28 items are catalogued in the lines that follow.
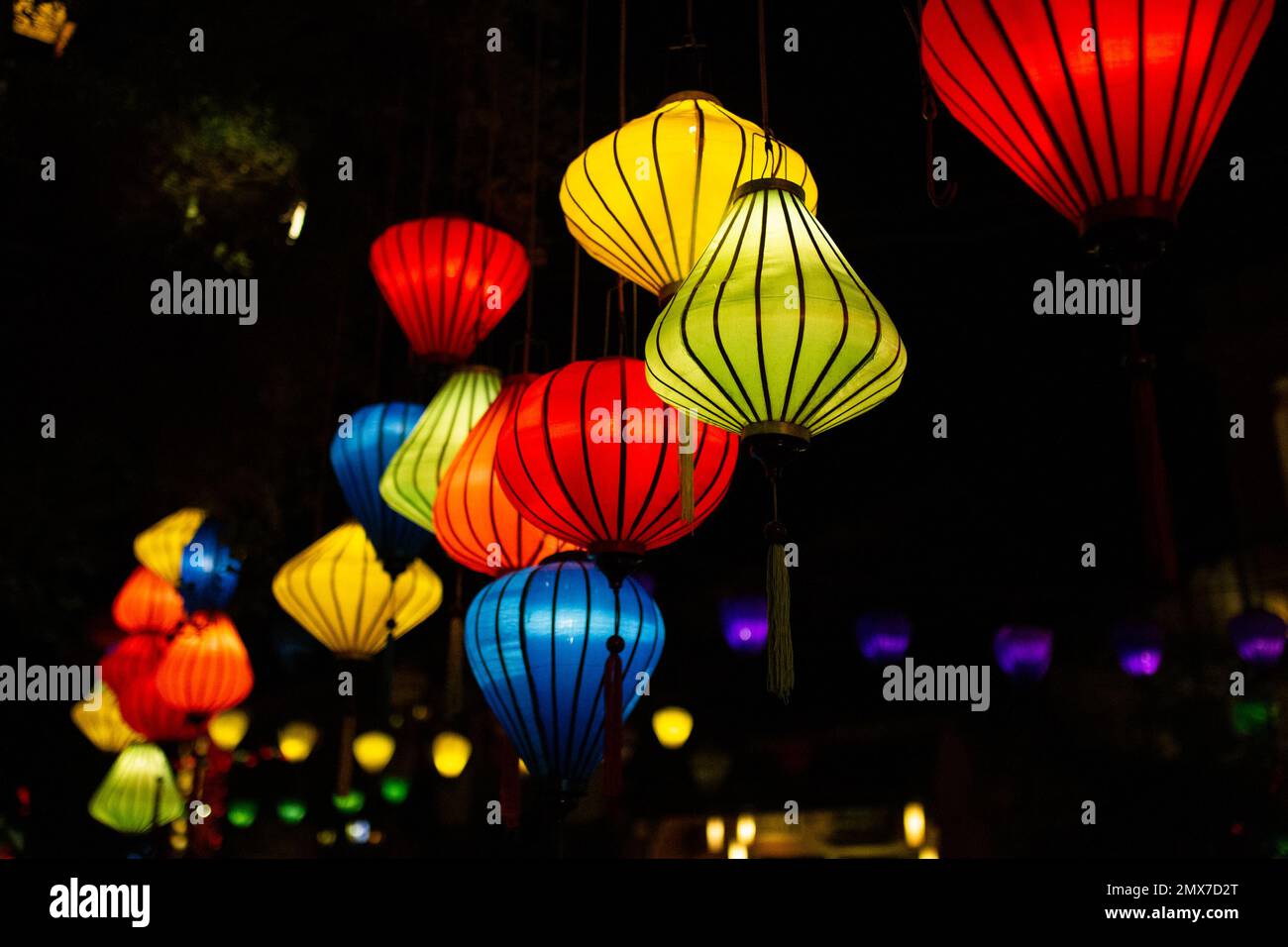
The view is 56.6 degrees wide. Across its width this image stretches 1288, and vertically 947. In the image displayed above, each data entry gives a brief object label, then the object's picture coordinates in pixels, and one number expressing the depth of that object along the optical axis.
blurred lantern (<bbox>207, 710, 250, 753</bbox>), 7.40
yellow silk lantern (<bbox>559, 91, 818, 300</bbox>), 2.14
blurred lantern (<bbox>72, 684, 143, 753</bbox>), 5.36
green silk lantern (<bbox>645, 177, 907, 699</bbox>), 1.72
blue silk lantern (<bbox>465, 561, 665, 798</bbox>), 2.35
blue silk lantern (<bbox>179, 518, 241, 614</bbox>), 4.07
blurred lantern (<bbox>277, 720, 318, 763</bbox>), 7.84
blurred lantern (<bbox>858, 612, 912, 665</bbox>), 5.70
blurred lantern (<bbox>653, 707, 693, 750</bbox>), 6.33
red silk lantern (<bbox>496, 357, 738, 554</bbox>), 2.12
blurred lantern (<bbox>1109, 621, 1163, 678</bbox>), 5.35
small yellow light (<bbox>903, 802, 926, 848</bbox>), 6.18
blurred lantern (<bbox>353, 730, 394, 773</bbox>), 7.30
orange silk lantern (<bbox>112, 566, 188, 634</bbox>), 4.50
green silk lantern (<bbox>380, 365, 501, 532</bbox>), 2.80
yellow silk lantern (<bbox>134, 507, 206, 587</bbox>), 4.22
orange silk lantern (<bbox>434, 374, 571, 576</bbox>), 2.54
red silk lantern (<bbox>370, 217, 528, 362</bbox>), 3.07
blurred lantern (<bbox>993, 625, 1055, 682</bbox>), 5.48
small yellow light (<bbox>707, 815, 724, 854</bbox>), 6.60
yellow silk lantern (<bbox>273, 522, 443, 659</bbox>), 3.36
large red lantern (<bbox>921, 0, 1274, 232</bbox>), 1.47
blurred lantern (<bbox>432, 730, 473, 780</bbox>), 6.87
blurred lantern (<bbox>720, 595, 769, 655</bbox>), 6.04
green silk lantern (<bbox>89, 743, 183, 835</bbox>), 4.97
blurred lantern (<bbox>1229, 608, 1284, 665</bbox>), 5.25
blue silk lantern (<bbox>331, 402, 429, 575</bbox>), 3.07
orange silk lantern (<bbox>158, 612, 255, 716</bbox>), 4.02
